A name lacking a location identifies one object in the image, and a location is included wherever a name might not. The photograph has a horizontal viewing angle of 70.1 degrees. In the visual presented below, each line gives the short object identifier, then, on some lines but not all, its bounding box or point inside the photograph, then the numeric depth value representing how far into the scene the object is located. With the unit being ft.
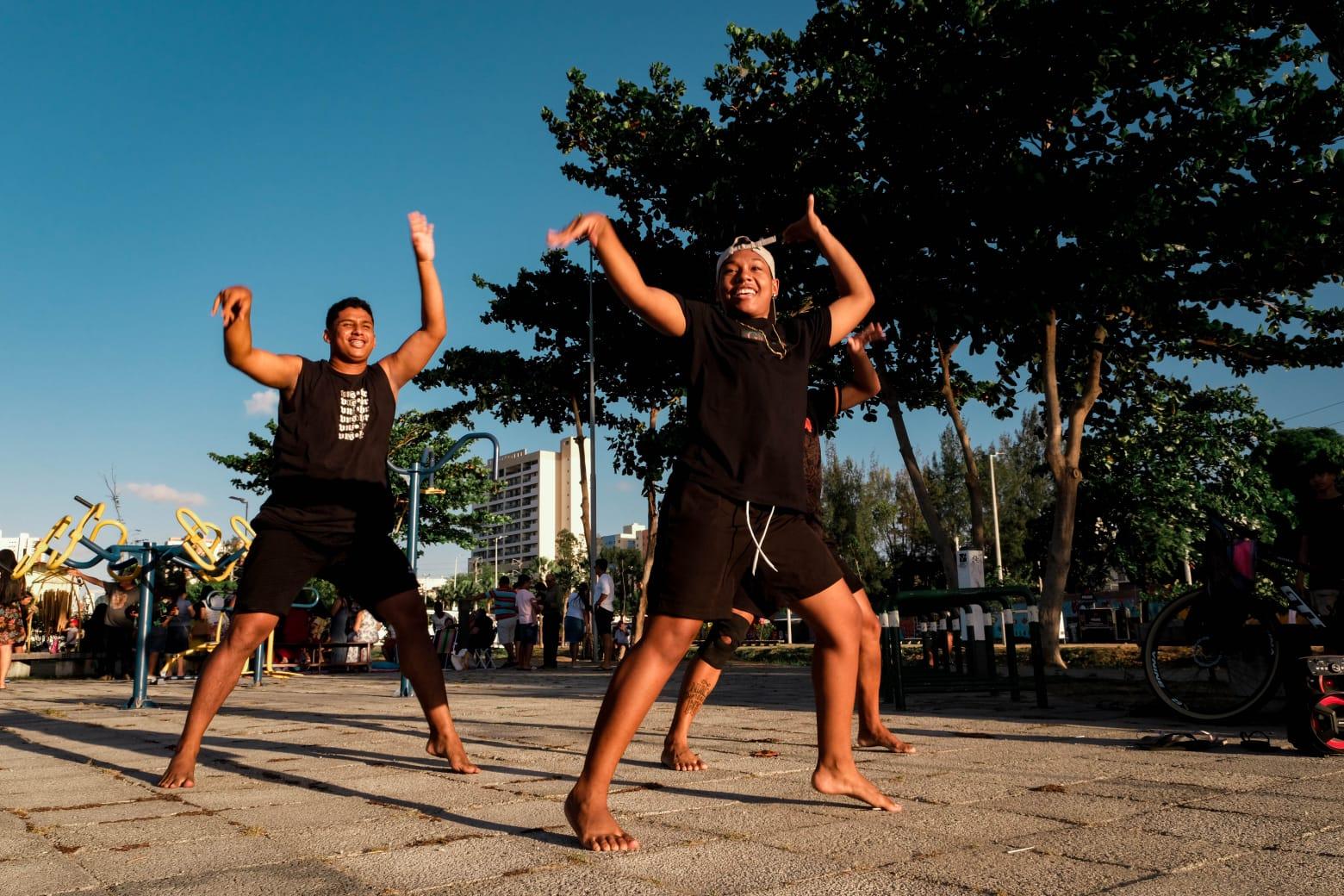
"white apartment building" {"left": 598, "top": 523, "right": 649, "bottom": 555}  545.28
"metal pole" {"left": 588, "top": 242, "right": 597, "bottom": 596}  69.21
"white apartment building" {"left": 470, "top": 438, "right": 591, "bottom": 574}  546.67
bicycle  16.76
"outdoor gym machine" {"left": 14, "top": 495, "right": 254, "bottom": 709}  27.81
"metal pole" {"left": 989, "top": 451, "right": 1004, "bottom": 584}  144.90
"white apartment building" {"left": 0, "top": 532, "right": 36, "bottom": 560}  207.45
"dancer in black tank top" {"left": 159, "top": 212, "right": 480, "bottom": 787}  12.79
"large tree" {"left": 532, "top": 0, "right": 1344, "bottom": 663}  36.60
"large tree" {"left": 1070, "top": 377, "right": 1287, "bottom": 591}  51.90
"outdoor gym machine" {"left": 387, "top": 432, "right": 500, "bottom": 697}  30.63
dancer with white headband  9.00
